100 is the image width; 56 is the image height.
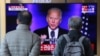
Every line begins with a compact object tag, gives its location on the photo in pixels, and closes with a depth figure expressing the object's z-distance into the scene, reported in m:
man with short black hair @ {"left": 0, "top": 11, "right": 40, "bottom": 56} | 6.49
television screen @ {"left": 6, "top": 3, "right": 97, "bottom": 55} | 8.87
